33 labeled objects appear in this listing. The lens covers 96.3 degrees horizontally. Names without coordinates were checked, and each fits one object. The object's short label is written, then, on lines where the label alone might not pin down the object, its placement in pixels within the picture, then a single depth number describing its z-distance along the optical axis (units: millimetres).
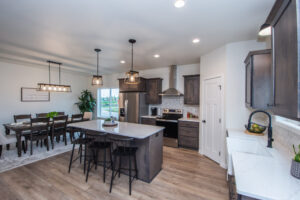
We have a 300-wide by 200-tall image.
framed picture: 5019
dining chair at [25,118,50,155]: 3645
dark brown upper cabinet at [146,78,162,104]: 5094
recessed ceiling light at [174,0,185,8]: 1712
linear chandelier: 3924
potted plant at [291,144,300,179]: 1107
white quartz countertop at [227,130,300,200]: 927
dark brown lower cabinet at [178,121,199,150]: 4047
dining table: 3449
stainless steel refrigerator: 4895
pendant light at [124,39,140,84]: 2856
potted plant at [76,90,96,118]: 6588
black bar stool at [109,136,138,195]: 2270
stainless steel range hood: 4802
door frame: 3113
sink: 1805
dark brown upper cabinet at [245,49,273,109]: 1906
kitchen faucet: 1837
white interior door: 3297
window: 6629
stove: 4354
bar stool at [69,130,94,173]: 2763
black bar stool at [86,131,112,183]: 2547
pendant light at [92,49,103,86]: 3484
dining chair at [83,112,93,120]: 5461
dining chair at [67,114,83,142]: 4441
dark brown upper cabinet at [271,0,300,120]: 793
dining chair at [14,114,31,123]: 4473
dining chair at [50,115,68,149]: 4078
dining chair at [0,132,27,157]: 3367
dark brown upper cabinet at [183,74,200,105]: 4297
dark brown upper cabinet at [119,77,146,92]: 5059
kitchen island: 2467
